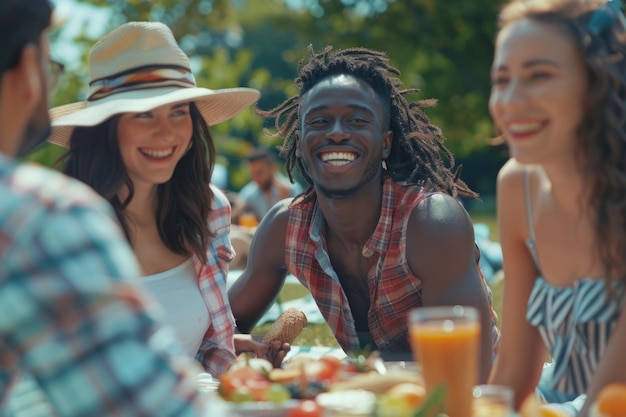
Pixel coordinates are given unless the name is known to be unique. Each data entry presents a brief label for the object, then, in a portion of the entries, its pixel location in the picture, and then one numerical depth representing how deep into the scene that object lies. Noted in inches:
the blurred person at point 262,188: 503.8
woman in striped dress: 95.0
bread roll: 151.9
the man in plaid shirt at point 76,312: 58.9
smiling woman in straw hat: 158.6
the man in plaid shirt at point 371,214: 159.5
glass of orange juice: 79.8
